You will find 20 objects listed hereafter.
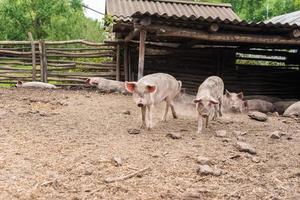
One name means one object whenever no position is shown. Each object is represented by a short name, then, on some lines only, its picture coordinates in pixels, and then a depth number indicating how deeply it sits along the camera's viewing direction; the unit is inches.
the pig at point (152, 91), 279.6
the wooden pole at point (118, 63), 584.1
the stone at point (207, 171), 206.1
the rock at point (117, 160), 212.8
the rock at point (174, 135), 269.3
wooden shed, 572.4
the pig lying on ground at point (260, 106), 467.4
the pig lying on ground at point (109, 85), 522.9
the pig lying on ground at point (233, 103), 407.5
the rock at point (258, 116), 355.3
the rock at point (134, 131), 277.3
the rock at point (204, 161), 221.0
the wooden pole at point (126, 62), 580.1
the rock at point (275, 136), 282.8
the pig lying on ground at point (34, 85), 532.7
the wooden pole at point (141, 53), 422.3
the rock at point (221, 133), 281.3
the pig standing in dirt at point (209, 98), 285.3
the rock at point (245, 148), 244.7
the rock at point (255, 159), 229.7
